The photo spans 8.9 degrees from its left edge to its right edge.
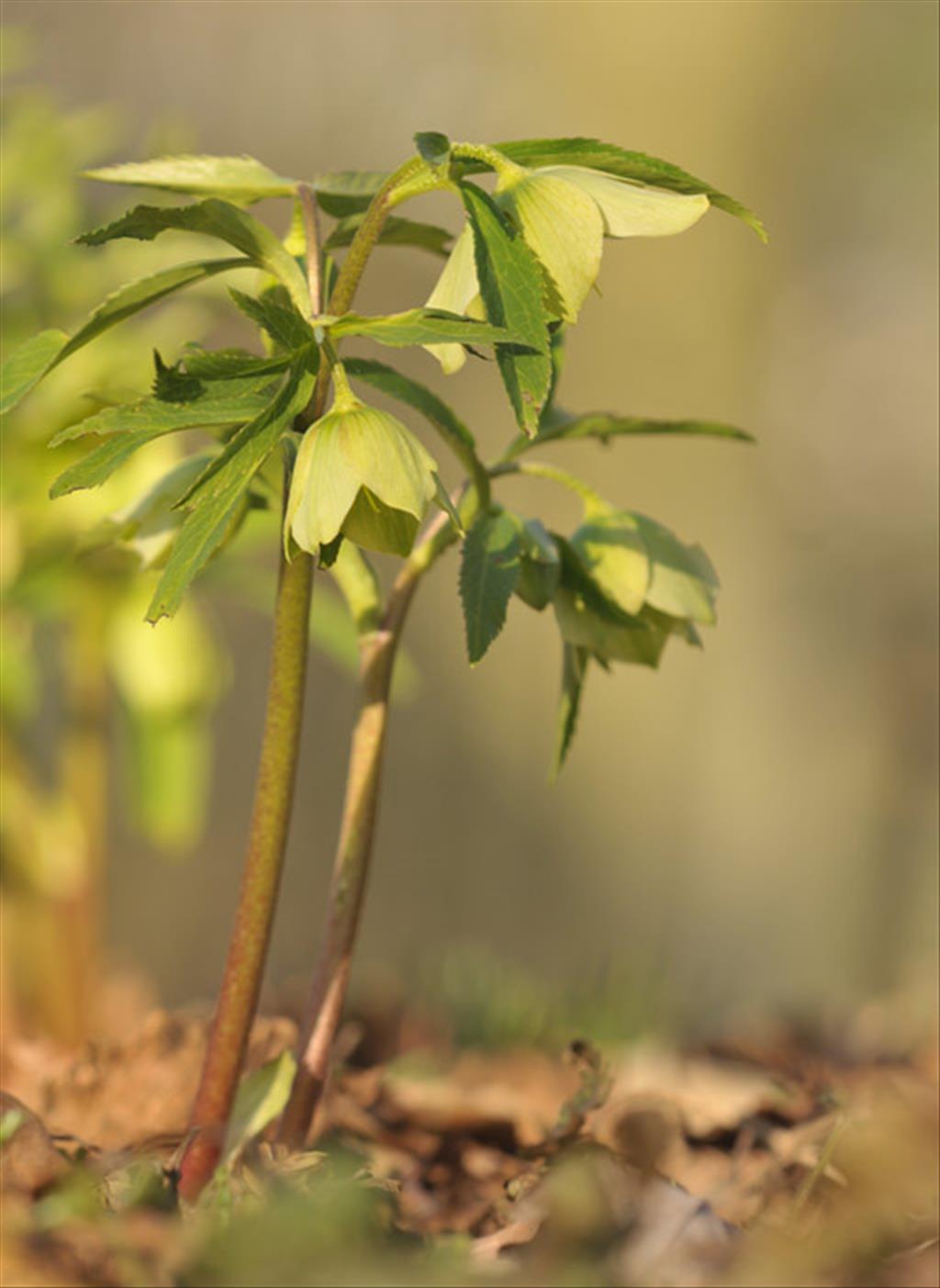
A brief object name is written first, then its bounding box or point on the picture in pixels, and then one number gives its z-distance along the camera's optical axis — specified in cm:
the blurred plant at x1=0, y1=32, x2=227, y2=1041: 204
